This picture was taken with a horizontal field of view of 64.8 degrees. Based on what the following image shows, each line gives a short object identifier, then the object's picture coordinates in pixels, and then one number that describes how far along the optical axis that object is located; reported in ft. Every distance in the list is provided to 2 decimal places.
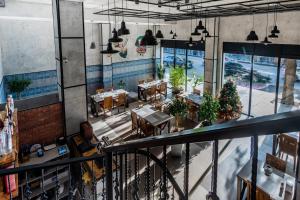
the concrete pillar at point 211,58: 34.88
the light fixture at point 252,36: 22.10
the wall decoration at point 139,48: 44.73
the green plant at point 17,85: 29.32
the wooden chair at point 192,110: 32.40
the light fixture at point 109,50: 18.63
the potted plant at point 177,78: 40.55
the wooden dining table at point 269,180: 13.52
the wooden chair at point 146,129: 27.17
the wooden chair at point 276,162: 16.02
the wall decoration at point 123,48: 42.66
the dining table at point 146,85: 40.70
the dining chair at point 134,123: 28.29
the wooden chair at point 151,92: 40.80
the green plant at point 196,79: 39.93
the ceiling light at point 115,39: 17.78
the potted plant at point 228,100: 30.58
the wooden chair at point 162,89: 42.45
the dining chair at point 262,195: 13.53
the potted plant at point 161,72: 46.15
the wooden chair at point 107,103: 33.19
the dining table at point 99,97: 33.68
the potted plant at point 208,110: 25.36
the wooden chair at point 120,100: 35.63
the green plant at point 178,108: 25.44
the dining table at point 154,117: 25.82
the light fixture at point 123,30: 17.75
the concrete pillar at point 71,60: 19.46
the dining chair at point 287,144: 19.37
